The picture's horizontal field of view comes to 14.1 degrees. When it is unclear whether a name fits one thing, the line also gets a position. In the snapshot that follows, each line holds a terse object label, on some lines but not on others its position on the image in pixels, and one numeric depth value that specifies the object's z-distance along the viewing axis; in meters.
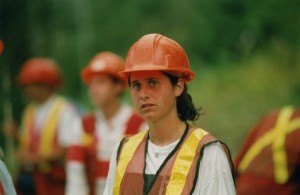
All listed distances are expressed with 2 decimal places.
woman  5.13
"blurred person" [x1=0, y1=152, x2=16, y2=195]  5.38
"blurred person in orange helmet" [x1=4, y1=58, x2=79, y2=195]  9.01
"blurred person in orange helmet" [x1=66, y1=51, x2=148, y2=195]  7.52
